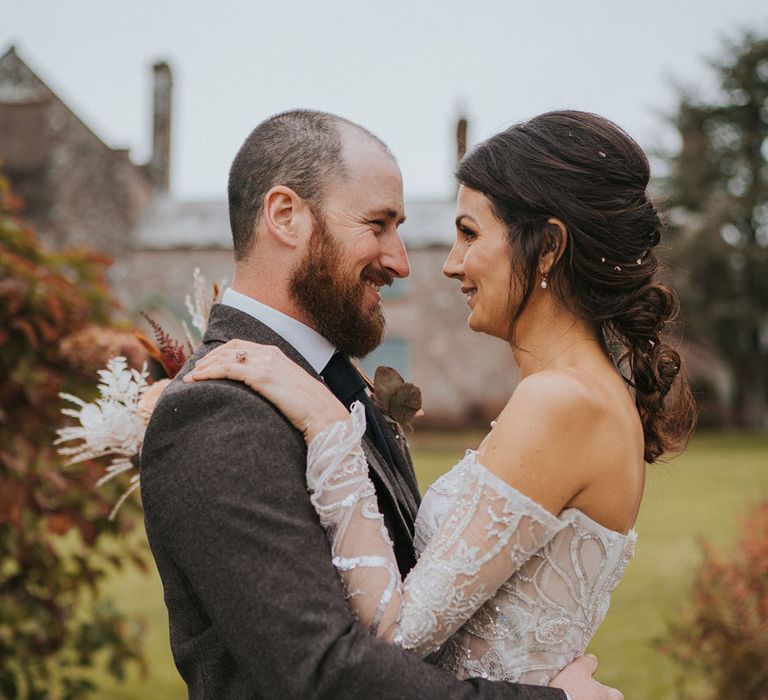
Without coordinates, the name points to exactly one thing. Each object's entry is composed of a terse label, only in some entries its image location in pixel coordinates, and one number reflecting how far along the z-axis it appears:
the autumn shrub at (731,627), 4.71
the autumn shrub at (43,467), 3.36
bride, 2.08
